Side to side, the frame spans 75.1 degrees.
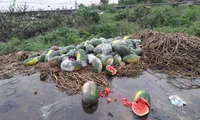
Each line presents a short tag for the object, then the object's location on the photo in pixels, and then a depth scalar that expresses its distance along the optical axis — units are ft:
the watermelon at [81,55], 8.67
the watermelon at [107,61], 8.65
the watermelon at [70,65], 8.25
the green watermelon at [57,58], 8.91
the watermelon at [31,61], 9.65
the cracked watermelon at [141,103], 6.00
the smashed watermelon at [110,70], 8.32
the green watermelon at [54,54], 9.56
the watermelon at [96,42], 9.93
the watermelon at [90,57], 8.80
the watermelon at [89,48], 9.44
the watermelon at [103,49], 9.20
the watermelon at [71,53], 9.04
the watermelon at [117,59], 9.07
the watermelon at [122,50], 9.23
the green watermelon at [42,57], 10.01
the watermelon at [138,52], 10.27
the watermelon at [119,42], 9.69
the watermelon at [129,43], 10.38
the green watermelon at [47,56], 9.60
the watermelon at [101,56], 8.89
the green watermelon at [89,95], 6.32
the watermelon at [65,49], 9.61
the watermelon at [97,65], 8.36
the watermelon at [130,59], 9.31
